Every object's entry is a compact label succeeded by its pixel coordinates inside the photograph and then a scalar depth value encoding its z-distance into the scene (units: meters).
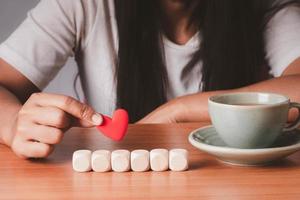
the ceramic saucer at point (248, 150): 0.83
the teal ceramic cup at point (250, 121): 0.83
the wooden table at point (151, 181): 0.77
